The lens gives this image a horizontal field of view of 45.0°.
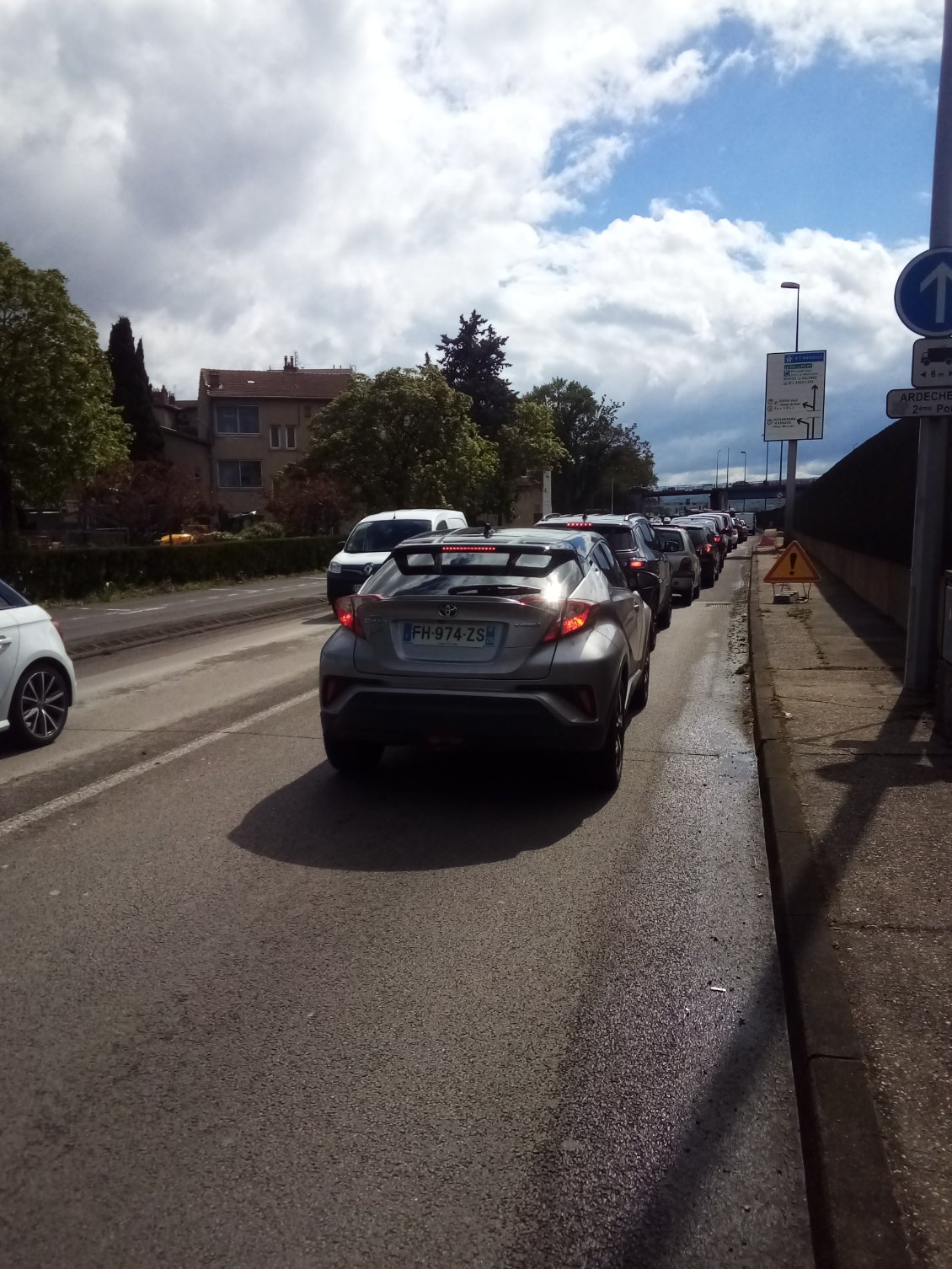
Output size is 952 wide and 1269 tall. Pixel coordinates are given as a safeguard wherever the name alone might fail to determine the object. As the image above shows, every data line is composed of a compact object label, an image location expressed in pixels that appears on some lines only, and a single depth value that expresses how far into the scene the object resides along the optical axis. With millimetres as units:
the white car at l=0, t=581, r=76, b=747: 8211
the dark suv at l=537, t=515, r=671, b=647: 15322
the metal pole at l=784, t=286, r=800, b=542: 48531
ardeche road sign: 9305
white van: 18906
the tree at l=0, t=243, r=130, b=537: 30266
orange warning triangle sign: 19766
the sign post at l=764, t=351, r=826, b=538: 47469
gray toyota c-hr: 6387
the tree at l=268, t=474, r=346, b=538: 48031
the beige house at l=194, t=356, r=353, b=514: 71875
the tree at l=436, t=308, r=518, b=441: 72875
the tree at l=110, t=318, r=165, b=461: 63812
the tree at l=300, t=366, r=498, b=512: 48000
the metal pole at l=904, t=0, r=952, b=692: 9297
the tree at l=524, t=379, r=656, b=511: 115062
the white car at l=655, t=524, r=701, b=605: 22500
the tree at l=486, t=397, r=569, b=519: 73625
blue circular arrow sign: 8820
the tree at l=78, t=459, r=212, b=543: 44906
